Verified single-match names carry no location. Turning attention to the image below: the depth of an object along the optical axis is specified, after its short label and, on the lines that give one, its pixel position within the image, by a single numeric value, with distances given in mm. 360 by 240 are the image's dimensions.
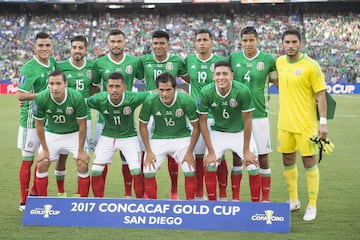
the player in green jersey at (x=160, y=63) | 7203
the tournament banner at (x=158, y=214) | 5922
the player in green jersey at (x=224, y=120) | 6504
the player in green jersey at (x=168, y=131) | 6621
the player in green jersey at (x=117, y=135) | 6750
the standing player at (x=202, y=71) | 7129
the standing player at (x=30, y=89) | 7035
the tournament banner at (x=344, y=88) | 31719
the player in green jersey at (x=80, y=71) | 7160
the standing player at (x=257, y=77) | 6980
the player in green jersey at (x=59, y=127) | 6621
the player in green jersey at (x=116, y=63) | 7215
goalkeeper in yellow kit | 6539
